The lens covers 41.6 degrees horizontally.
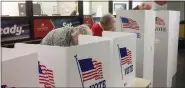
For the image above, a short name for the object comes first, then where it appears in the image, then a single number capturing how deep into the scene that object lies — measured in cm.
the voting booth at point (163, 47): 381
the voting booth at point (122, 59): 175
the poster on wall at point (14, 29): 362
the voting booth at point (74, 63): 122
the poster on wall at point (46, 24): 420
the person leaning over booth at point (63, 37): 182
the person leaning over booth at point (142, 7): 383
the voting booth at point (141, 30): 276
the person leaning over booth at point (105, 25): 323
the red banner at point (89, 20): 546
